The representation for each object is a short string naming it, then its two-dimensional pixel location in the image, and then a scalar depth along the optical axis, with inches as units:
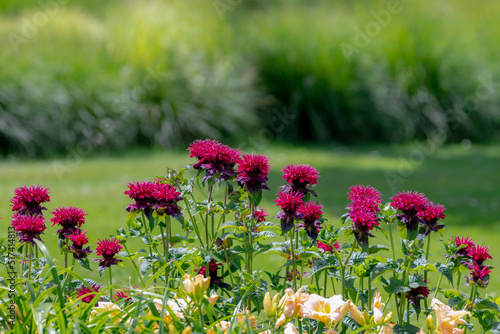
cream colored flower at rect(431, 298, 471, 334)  149.5
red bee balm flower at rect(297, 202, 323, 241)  171.3
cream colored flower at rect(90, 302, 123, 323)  156.2
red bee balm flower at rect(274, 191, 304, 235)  168.9
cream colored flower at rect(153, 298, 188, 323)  151.8
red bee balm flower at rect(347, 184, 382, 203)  183.3
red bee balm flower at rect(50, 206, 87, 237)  188.4
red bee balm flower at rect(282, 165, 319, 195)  178.7
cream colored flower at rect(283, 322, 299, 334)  151.3
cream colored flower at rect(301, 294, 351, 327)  148.8
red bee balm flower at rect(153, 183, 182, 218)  176.6
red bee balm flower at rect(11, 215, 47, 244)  184.1
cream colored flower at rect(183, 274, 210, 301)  139.6
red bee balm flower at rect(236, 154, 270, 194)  174.9
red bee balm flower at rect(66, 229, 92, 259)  186.1
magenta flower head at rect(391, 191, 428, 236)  169.6
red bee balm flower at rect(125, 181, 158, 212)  177.3
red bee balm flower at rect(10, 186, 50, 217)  195.3
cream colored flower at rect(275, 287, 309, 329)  144.8
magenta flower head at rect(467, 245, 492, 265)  173.8
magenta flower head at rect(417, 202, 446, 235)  171.2
